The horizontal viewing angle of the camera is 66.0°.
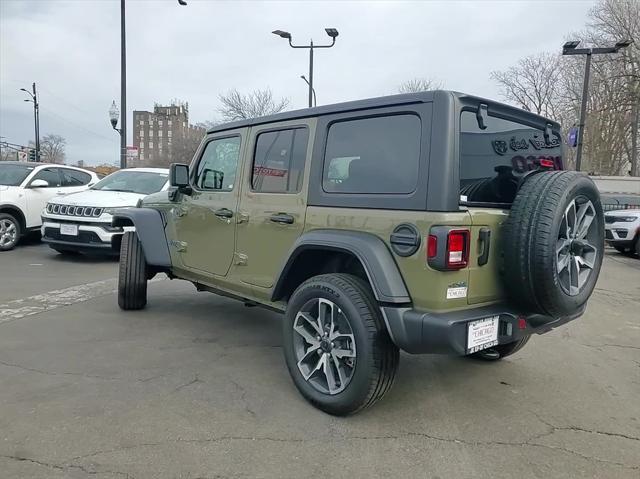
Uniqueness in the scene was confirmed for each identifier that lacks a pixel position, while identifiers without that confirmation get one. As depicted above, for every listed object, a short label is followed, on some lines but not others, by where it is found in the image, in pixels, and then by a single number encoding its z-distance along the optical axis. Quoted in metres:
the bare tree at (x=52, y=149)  54.31
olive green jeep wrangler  2.67
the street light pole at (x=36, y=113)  31.41
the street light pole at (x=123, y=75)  13.42
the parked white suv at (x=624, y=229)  11.62
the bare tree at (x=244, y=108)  31.98
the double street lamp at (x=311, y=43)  14.73
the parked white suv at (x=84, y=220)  8.00
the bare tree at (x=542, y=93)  39.16
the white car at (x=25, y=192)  9.33
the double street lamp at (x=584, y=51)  14.84
